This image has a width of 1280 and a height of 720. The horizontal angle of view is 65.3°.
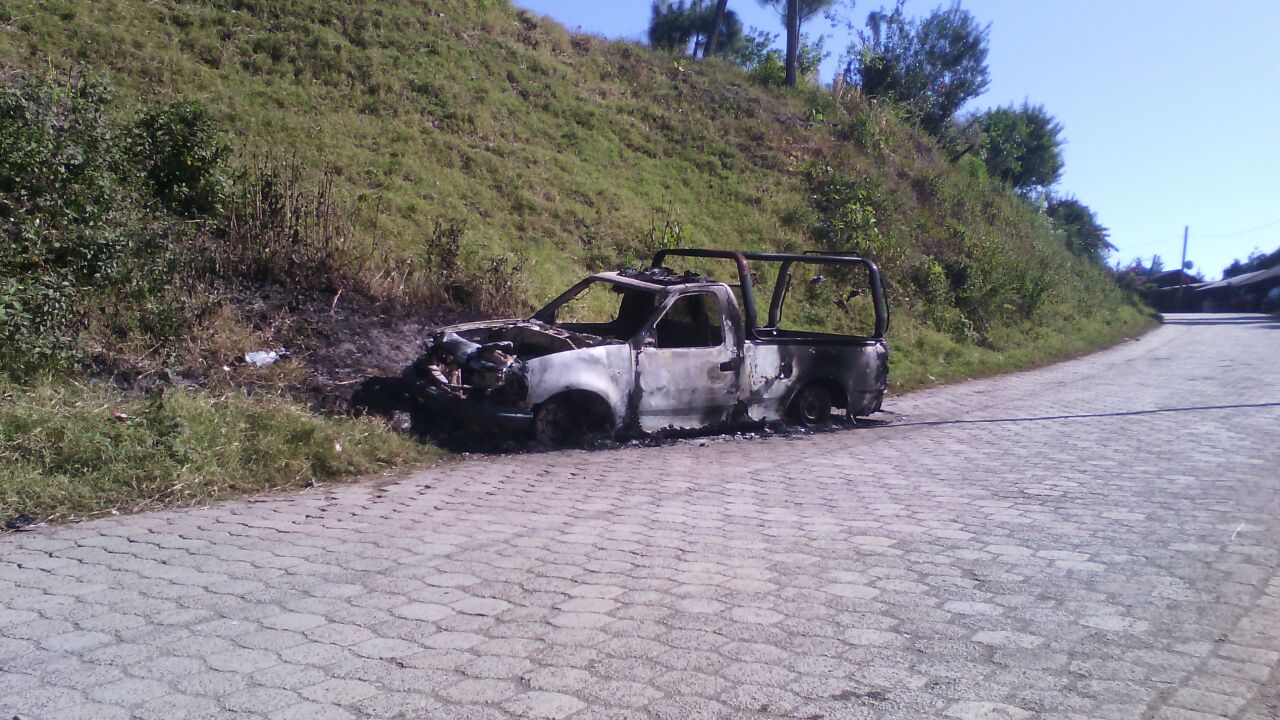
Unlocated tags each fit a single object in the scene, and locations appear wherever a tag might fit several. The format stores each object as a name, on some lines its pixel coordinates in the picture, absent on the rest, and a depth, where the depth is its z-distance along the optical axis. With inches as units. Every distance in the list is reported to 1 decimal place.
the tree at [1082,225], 1803.6
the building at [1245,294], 2150.6
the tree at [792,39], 1203.9
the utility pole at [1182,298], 2496.3
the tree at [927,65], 1386.6
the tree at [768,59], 1246.9
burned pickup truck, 353.4
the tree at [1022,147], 1555.1
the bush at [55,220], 330.3
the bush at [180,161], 436.5
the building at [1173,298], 2425.0
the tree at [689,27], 2078.0
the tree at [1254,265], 2922.2
